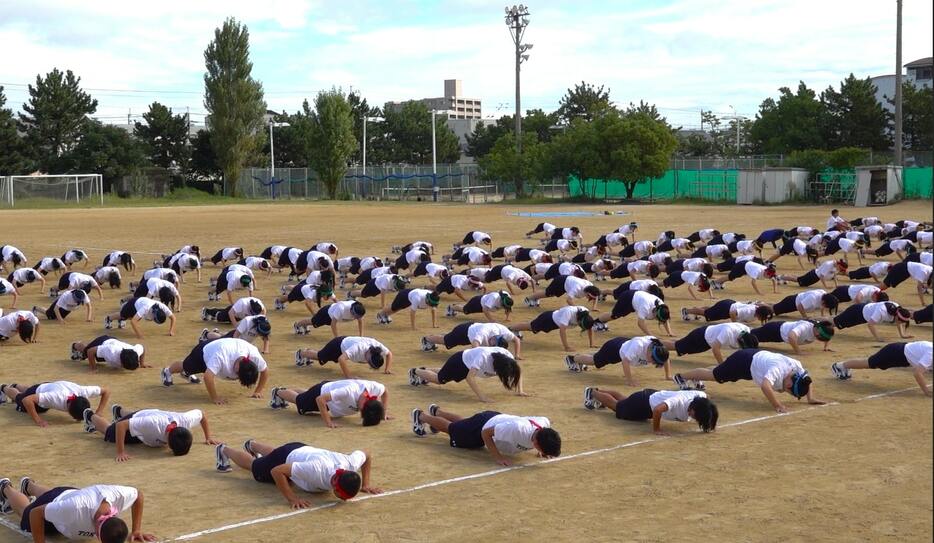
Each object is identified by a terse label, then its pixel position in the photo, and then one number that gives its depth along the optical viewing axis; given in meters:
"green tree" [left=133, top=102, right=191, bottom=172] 99.56
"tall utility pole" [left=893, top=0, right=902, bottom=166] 60.56
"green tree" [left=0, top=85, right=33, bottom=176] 86.06
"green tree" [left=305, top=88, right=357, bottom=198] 95.94
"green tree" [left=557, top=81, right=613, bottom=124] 131.12
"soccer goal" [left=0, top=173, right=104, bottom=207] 73.88
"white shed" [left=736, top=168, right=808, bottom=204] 65.19
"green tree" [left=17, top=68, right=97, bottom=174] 91.25
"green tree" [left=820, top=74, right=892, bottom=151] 90.19
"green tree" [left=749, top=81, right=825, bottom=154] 94.19
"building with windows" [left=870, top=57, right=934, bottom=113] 108.49
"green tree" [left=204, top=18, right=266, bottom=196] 96.94
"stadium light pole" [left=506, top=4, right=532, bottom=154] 85.56
